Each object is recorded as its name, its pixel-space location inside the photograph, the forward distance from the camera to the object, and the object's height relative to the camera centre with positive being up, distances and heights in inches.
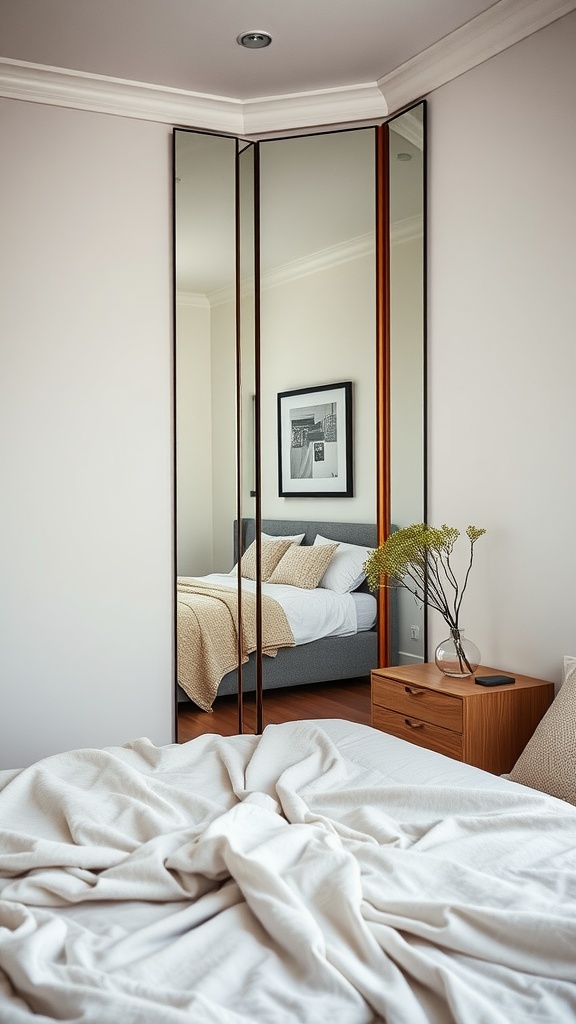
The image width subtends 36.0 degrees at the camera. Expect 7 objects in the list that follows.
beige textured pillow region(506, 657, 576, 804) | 92.6 -28.3
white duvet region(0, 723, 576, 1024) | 48.1 -26.4
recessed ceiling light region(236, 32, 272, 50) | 132.2 +68.4
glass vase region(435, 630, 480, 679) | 124.9 -23.2
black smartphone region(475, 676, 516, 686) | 118.9 -25.5
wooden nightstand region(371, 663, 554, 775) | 114.6 -29.8
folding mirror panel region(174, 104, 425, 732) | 149.5 +17.5
